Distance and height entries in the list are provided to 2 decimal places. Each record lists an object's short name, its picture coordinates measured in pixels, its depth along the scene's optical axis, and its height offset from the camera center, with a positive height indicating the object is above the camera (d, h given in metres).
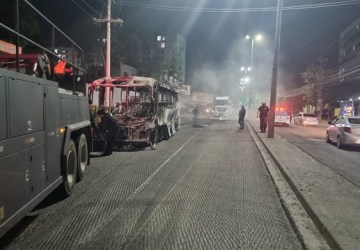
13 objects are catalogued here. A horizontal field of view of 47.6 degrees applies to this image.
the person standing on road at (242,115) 28.08 -1.04
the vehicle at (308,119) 39.16 -1.68
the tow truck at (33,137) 4.46 -0.60
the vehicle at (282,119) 37.12 -1.60
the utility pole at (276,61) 20.88 +2.06
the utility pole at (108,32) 24.53 +3.95
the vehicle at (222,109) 54.12 -1.32
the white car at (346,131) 16.52 -1.15
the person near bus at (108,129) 13.30 -1.09
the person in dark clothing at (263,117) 24.56 -0.98
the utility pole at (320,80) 55.95 +3.27
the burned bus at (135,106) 14.89 -0.39
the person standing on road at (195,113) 45.88 -1.62
